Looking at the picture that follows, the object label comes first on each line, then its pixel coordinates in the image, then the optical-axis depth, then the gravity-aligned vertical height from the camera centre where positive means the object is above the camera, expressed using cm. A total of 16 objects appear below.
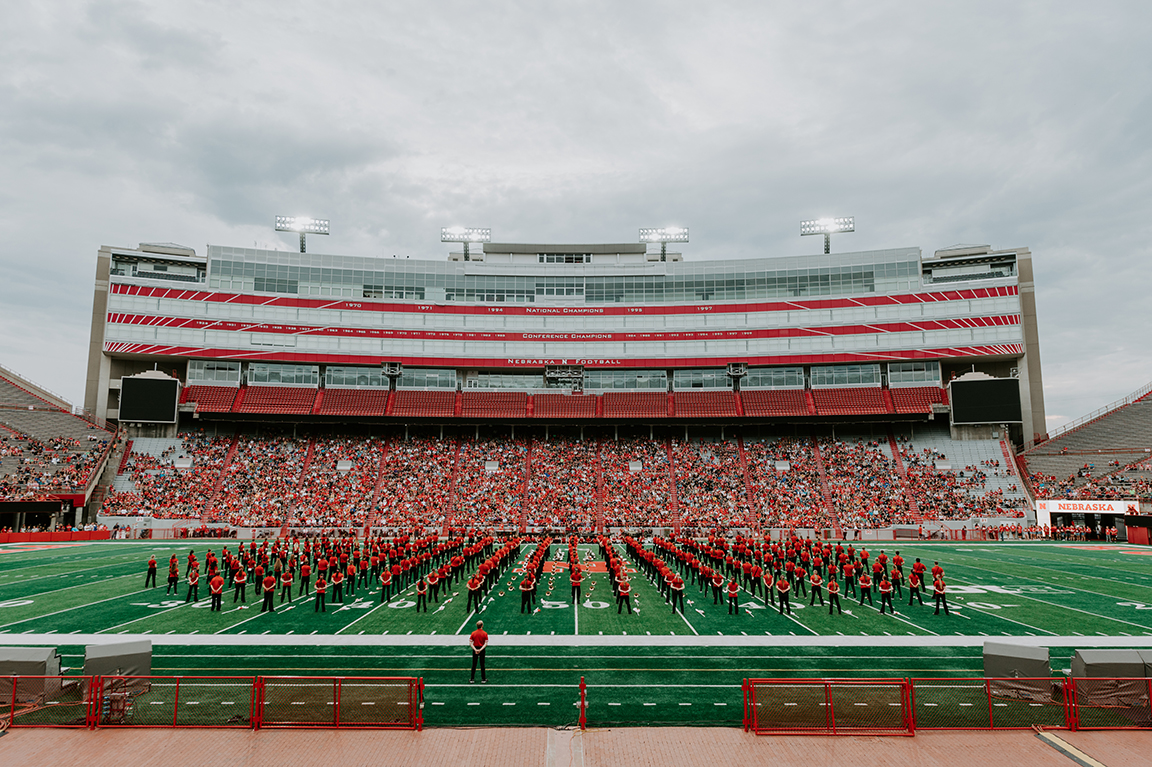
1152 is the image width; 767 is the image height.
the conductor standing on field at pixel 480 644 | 1162 -303
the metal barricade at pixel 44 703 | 936 -341
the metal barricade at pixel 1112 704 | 931 -332
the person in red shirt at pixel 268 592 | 1800 -335
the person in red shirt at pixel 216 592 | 1767 -326
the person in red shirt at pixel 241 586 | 1883 -333
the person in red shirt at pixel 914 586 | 1939 -331
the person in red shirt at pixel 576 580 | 1898 -308
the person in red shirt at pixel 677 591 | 1829 -341
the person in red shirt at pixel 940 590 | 1780 -313
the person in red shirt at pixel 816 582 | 1927 -316
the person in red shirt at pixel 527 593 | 1802 -335
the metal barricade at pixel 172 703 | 941 -352
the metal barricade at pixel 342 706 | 924 -339
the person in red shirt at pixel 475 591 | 1826 -348
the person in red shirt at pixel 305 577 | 2062 -330
